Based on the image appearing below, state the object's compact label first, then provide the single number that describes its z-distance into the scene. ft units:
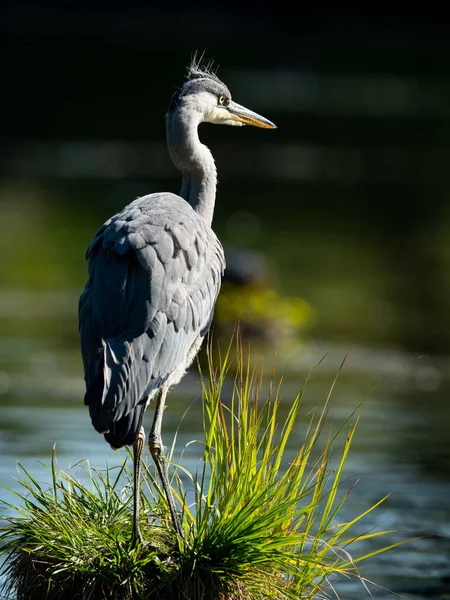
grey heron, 35.60
